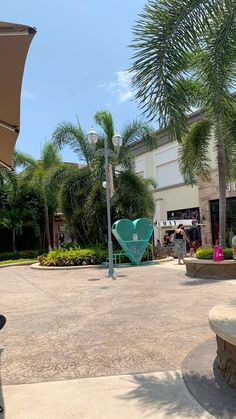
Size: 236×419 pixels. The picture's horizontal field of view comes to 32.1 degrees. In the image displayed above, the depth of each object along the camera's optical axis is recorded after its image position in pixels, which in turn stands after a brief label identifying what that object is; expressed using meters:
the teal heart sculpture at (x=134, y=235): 16.92
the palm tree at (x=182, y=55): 4.86
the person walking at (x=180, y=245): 16.91
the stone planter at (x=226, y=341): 3.59
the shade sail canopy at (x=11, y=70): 3.23
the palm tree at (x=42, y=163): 28.09
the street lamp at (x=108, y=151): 13.81
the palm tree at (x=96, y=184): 19.23
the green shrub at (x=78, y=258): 17.81
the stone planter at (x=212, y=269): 10.99
